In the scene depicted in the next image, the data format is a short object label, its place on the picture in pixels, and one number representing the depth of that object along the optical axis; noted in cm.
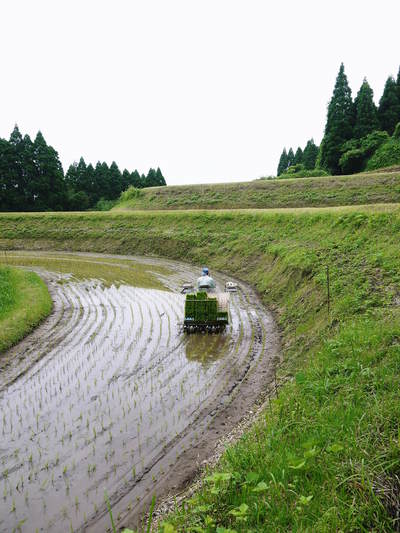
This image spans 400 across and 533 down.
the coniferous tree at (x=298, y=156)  7244
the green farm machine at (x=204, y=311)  1362
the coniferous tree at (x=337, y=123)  4719
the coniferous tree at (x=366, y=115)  4578
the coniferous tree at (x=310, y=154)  6650
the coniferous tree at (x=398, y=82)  4758
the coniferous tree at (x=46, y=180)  5334
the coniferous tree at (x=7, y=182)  5184
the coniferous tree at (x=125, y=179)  6956
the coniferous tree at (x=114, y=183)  6762
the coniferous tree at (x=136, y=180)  7368
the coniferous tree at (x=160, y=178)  7938
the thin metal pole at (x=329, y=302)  1153
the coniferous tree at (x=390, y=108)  4734
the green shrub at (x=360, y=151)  4266
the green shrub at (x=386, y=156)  3962
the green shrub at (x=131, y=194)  5158
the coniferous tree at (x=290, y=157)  8088
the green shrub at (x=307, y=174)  4428
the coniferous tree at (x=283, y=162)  8219
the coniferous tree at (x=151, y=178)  7573
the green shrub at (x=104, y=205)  5928
